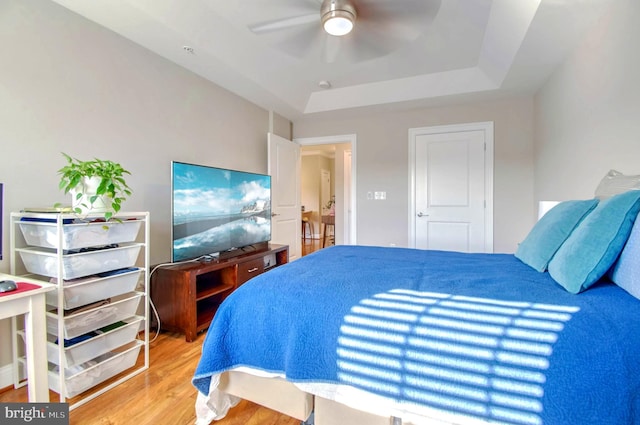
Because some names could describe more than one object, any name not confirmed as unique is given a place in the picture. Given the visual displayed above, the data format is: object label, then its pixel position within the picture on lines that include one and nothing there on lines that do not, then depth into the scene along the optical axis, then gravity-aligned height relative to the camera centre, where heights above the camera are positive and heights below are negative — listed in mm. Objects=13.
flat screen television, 2275 -15
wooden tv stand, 2195 -658
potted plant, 1515 +121
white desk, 1233 -552
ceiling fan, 1742 +1183
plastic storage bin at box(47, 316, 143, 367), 1535 -755
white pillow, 1300 +109
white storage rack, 1483 -448
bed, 798 -415
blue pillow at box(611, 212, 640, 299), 952 -201
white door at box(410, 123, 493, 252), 3607 +252
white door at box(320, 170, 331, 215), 8117 +520
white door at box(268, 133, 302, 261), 3812 +220
